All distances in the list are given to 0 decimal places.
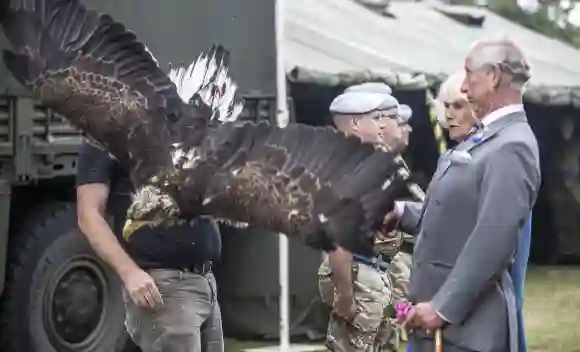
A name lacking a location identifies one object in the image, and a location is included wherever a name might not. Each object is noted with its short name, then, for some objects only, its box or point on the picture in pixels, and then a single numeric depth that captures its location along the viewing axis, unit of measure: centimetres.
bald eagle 888
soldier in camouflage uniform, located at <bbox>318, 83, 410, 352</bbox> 1137
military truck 1447
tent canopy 2167
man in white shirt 858
